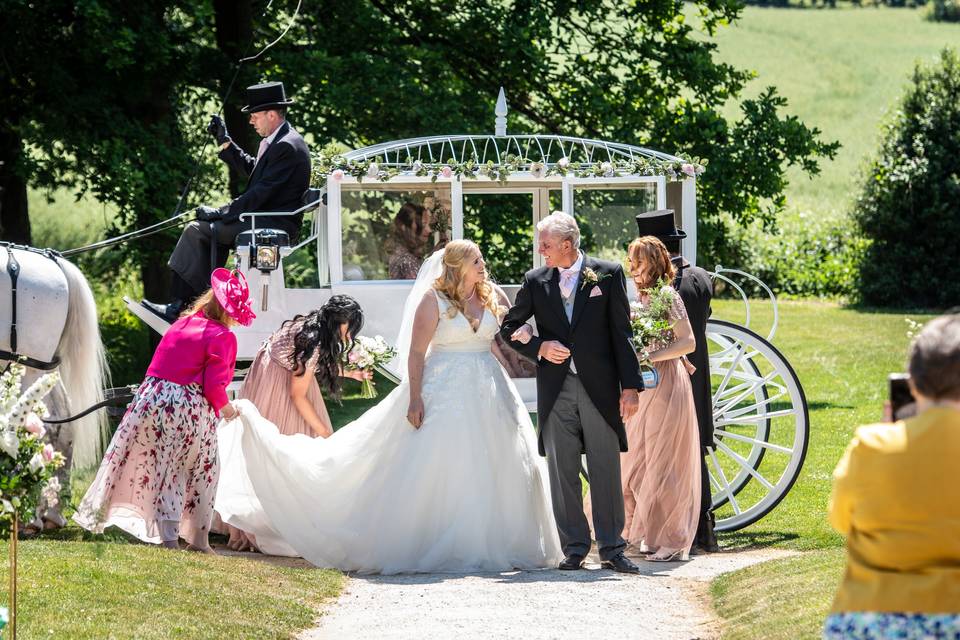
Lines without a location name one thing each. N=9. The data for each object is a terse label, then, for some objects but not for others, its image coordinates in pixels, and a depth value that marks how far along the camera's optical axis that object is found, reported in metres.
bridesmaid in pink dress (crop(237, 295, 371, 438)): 15.77
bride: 14.34
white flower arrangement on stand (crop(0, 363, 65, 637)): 8.96
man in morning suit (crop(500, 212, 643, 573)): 14.02
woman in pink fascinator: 14.07
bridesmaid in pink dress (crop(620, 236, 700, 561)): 15.09
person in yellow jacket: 6.69
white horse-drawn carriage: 16.84
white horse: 15.83
